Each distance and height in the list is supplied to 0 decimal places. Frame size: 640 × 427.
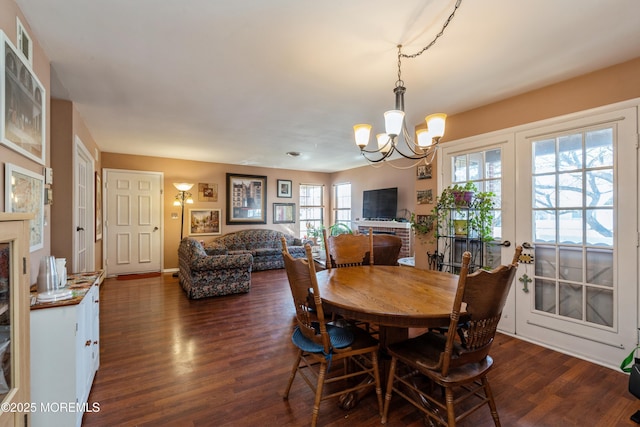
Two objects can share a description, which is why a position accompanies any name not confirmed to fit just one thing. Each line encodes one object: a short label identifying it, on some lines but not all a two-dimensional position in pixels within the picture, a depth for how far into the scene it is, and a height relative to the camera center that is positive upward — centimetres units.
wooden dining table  146 -50
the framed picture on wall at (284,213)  735 +3
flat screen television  604 +23
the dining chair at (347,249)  280 -35
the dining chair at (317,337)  163 -79
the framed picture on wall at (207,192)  636 +49
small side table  418 -72
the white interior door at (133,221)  549 -14
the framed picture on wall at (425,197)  360 +22
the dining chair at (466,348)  136 -73
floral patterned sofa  615 -72
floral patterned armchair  405 -86
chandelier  194 +63
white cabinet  152 -82
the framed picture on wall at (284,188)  740 +68
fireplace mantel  568 -34
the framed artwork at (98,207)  467 +13
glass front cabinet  103 -40
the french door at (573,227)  227 -12
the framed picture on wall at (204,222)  629 -17
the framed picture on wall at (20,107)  147 +63
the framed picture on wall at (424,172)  363 +55
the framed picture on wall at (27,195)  157 +12
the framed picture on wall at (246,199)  671 +37
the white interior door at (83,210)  309 +5
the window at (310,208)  785 +17
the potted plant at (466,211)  298 +3
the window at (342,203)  764 +29
